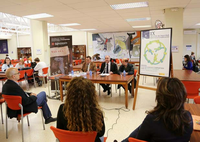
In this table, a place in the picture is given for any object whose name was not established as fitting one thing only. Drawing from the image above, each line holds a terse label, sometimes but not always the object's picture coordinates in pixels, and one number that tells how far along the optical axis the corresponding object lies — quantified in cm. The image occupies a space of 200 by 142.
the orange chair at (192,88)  350
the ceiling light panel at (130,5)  518
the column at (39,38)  779
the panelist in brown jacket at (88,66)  586
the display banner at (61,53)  529
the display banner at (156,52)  346
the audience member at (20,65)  760
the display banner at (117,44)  1314
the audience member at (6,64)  721
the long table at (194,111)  139
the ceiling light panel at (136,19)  785
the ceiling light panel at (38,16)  633
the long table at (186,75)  385
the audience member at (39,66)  691
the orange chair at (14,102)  267
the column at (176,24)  564
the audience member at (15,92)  280
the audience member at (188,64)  636
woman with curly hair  149
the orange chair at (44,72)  663
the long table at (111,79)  422
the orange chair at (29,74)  666
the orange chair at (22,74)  620
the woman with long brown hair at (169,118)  125
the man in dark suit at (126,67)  535
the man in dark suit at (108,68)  554
